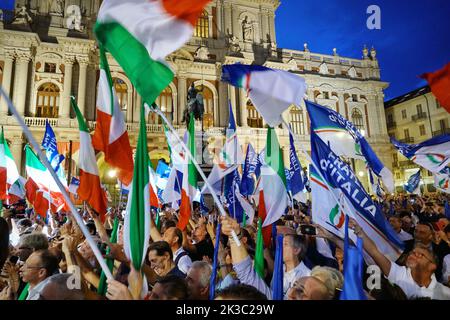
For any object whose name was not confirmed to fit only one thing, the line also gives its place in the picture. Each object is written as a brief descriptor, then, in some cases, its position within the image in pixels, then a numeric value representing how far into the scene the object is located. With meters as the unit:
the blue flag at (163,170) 10.10
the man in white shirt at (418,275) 2.54
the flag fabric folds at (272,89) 3.93
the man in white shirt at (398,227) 5.21
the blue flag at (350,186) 3.51
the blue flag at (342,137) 5.14
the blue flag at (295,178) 8.24
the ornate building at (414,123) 32.09
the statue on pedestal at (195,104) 19.24
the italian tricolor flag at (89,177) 3.97
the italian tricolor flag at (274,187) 4.40
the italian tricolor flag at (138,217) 2.20
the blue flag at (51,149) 7.33
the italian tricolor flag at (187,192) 4.84
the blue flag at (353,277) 1.72
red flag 4.36
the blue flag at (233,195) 7.22
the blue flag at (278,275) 2.39
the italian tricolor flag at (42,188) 6.52
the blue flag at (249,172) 8.30
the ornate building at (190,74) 20.95
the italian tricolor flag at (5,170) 7.03
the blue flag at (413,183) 13.28
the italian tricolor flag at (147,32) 2.82
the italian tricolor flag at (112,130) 3.62
